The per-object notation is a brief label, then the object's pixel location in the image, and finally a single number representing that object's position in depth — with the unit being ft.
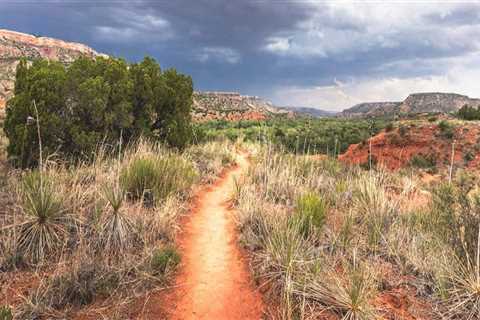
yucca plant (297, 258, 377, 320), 10.48
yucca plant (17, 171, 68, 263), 13.47
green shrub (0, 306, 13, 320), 9.51
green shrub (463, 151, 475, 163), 81.41
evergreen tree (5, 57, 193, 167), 25.12
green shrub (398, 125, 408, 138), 97.03
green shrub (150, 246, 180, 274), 13.32
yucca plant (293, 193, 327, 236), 15.11
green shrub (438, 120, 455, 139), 89.93
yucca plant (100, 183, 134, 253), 14.36
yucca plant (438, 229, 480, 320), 10.80
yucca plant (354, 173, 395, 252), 15.60
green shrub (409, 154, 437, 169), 79.15
